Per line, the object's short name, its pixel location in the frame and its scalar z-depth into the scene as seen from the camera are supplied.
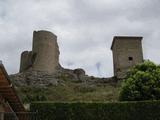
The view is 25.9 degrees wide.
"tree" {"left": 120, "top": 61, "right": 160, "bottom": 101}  21.39
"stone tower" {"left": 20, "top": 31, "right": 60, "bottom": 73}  48.94
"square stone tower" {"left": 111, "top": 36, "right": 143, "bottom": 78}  50.12
